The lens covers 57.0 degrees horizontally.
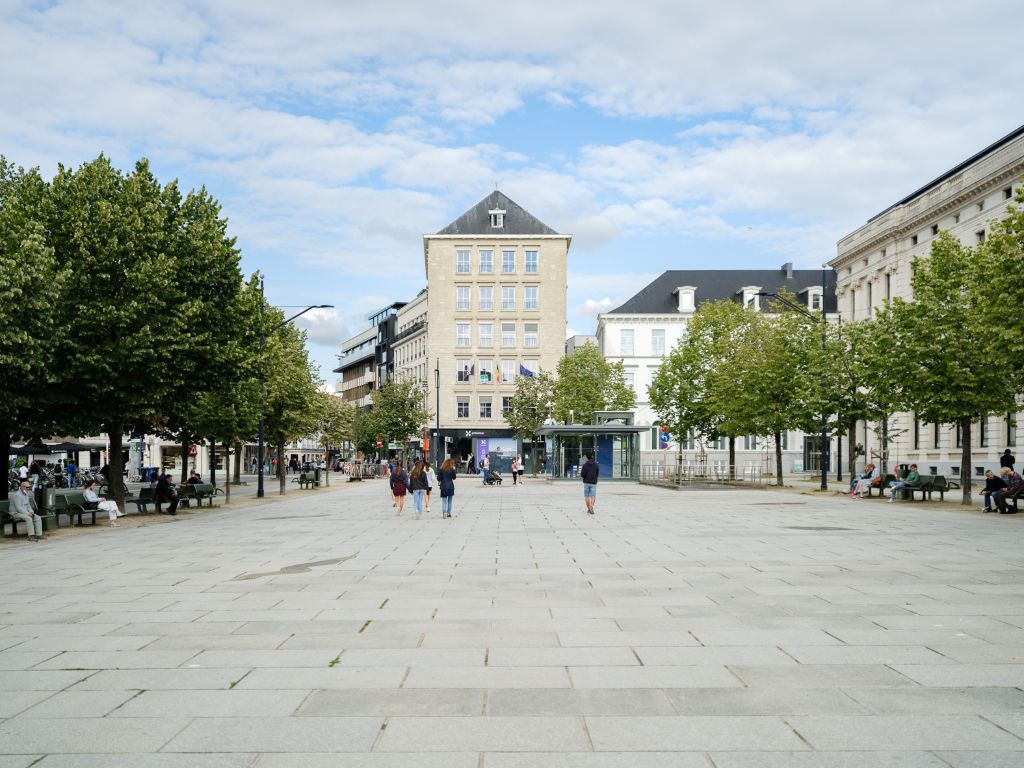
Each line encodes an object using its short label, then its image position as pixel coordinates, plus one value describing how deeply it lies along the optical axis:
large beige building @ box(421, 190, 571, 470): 84.06
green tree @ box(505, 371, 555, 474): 73.94
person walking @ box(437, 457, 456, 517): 24.69
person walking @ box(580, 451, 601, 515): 25.72
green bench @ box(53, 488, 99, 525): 22.97
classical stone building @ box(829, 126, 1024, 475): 46.38
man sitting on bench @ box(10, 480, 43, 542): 19.27
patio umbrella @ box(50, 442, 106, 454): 42.01
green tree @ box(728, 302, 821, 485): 43.97
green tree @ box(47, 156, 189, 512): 25.16
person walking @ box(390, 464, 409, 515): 26.95
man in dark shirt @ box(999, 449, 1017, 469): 27.32
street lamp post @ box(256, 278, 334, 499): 37.05
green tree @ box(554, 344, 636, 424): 73.88
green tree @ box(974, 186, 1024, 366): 23.16
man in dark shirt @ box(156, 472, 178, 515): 28.14
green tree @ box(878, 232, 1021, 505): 29.11
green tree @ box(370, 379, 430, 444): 73.19
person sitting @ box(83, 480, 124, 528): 23.33
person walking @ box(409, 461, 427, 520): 25.09
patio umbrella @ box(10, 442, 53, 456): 38.28
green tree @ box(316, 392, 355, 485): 77.12
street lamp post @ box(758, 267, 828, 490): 40.91
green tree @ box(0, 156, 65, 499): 21.19
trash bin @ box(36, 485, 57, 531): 21.41
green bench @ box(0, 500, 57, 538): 19.95
